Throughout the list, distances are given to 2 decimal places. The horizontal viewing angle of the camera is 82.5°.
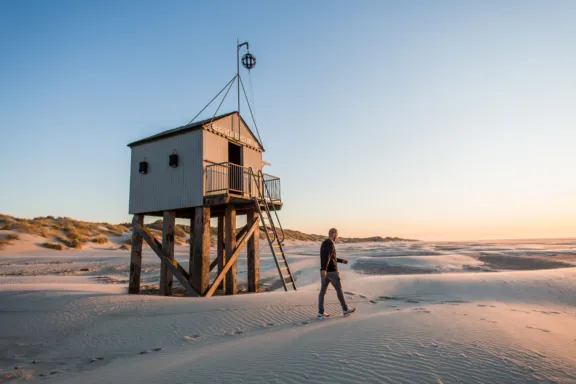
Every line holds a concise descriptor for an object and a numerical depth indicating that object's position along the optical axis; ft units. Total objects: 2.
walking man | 25.02
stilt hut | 40.27
